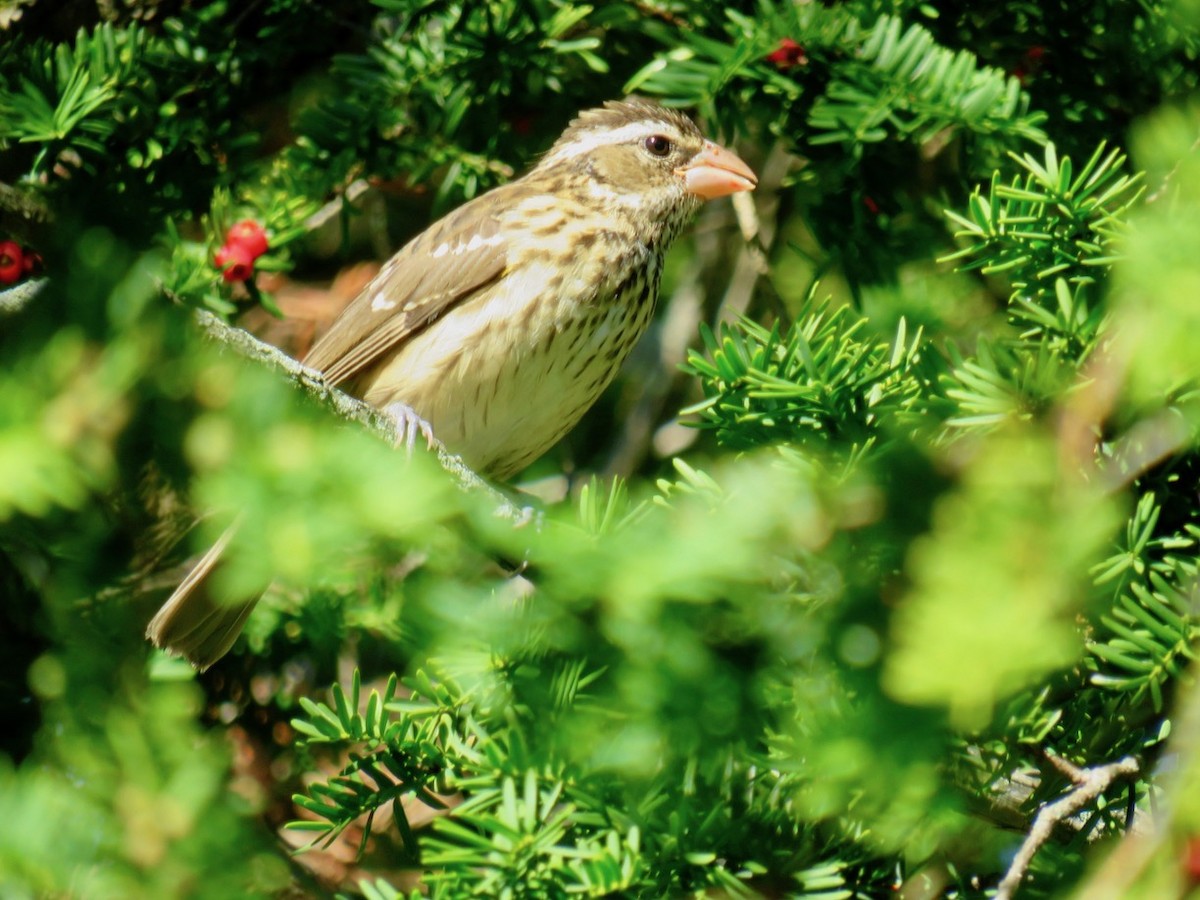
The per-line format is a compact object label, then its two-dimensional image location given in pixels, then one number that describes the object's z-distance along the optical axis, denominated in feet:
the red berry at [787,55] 17.34
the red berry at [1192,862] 7.13
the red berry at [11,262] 18.08
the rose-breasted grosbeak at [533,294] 20.90
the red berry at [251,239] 19.03
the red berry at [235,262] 18.80
